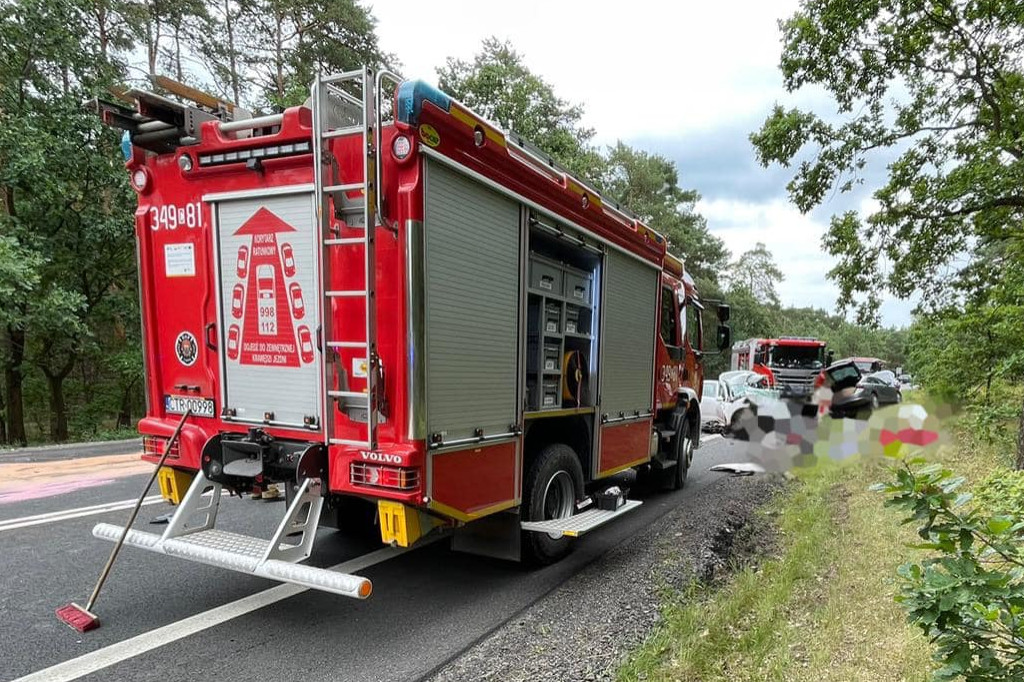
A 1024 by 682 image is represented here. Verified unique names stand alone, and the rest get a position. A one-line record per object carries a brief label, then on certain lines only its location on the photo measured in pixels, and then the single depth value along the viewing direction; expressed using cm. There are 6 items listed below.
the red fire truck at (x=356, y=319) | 340
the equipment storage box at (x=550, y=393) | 490
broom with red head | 349
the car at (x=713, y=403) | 926
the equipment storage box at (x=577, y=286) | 524
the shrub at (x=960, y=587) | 178
